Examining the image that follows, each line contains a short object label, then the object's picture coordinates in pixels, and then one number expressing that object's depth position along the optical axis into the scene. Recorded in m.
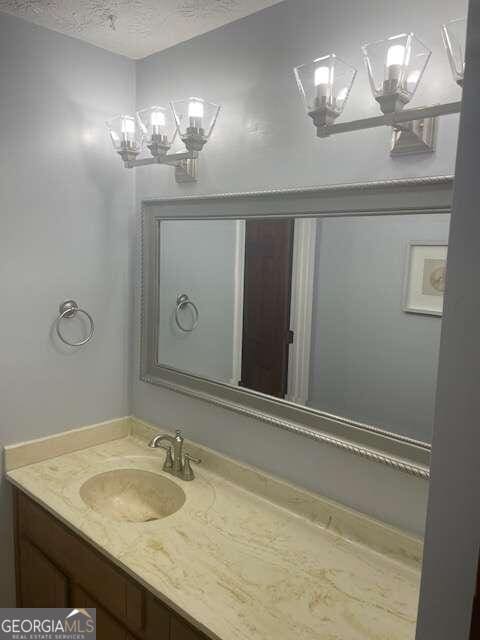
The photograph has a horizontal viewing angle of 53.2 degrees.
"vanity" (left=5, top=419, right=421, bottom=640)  1.12
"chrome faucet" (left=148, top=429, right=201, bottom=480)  1.73
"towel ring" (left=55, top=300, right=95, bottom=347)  1.82
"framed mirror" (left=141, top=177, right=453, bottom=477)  1.25
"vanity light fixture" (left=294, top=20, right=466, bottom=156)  1.04
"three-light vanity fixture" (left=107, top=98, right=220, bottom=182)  1.57
